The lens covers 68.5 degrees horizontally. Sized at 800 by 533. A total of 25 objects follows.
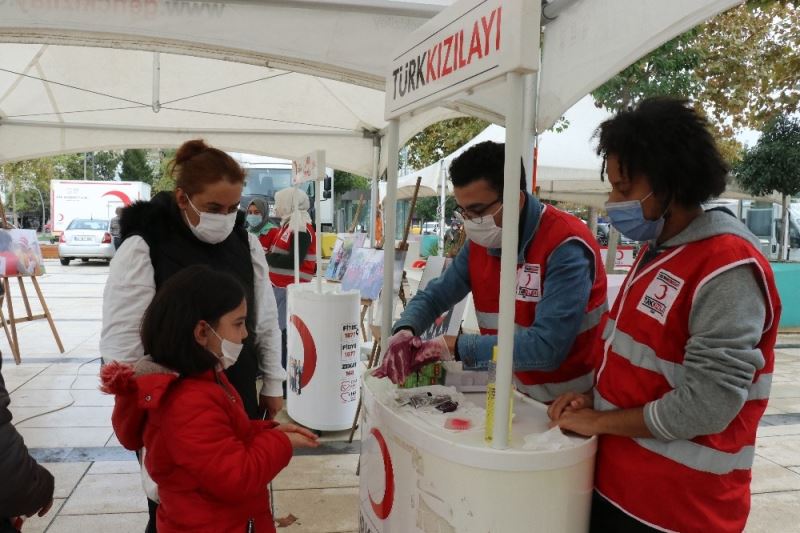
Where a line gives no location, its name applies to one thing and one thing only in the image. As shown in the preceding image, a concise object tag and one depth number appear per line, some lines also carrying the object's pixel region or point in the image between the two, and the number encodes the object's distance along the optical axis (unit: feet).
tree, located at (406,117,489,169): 42.32
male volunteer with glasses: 4.81
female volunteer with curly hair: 3.54
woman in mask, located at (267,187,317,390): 16.06
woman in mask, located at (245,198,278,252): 18.22
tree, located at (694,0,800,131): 29.73
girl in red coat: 4.44
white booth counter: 3.92
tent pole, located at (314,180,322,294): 12.37
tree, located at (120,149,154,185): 147.13
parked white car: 52.95
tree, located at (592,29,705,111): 26.21
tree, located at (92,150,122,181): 141.67
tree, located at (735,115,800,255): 33.35
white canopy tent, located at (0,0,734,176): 8.64
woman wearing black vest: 5.51
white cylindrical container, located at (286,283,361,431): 12.62
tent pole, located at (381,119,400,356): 6.05
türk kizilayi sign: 3.62
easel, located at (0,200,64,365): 17.79
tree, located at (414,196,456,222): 111.55
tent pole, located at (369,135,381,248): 22.28
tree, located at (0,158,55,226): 75.10
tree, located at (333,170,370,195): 98.52
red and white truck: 63.36
